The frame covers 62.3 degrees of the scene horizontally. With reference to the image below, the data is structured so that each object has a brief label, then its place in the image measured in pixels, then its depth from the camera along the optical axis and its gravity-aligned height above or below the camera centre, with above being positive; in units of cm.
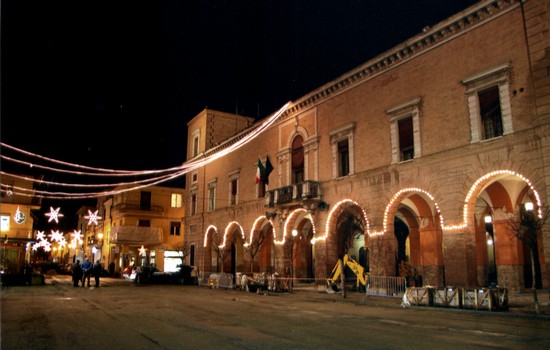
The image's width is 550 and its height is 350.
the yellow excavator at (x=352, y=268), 2331 -124
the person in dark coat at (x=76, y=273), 3015 -150
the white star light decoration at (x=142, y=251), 5162 -6
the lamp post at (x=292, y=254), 3140 -21
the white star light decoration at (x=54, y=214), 3425 +269
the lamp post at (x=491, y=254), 3041 -16
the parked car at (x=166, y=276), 3566 -200
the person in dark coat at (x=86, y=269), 3050 -124
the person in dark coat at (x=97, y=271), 2982 -136
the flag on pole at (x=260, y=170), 3078 +539
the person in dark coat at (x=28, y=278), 3285 -203
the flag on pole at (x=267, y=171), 3084 +533
